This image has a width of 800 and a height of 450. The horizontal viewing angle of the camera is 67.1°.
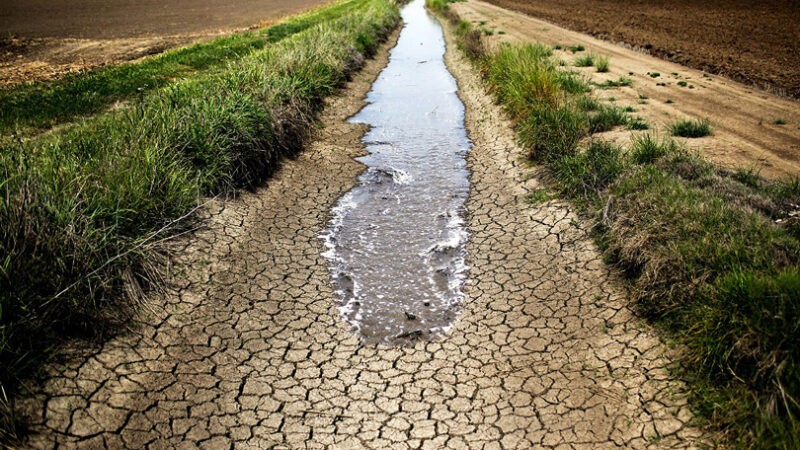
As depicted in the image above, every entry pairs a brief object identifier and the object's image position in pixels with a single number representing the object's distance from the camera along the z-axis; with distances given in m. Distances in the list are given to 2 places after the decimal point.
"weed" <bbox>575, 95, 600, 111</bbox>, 9.81
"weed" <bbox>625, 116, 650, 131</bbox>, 8.91
